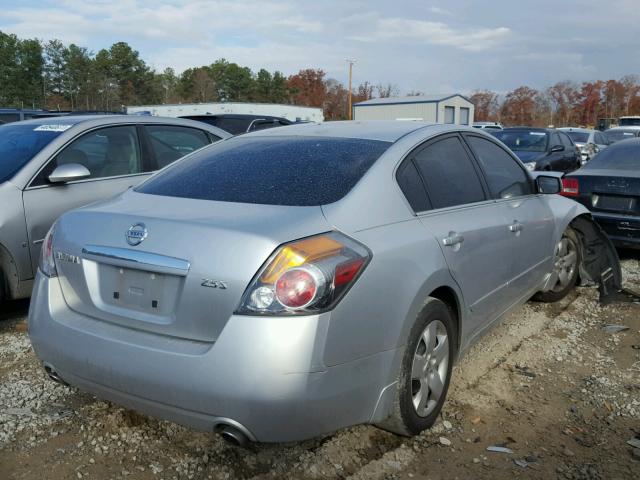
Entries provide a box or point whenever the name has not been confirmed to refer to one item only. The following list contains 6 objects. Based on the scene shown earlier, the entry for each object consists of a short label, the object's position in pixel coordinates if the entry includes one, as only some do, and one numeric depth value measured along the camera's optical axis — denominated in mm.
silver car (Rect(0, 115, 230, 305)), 4508
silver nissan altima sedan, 2283
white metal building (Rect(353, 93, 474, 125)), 48719
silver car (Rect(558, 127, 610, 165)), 16703
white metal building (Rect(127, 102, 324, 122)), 41438
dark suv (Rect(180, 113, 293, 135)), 10750
